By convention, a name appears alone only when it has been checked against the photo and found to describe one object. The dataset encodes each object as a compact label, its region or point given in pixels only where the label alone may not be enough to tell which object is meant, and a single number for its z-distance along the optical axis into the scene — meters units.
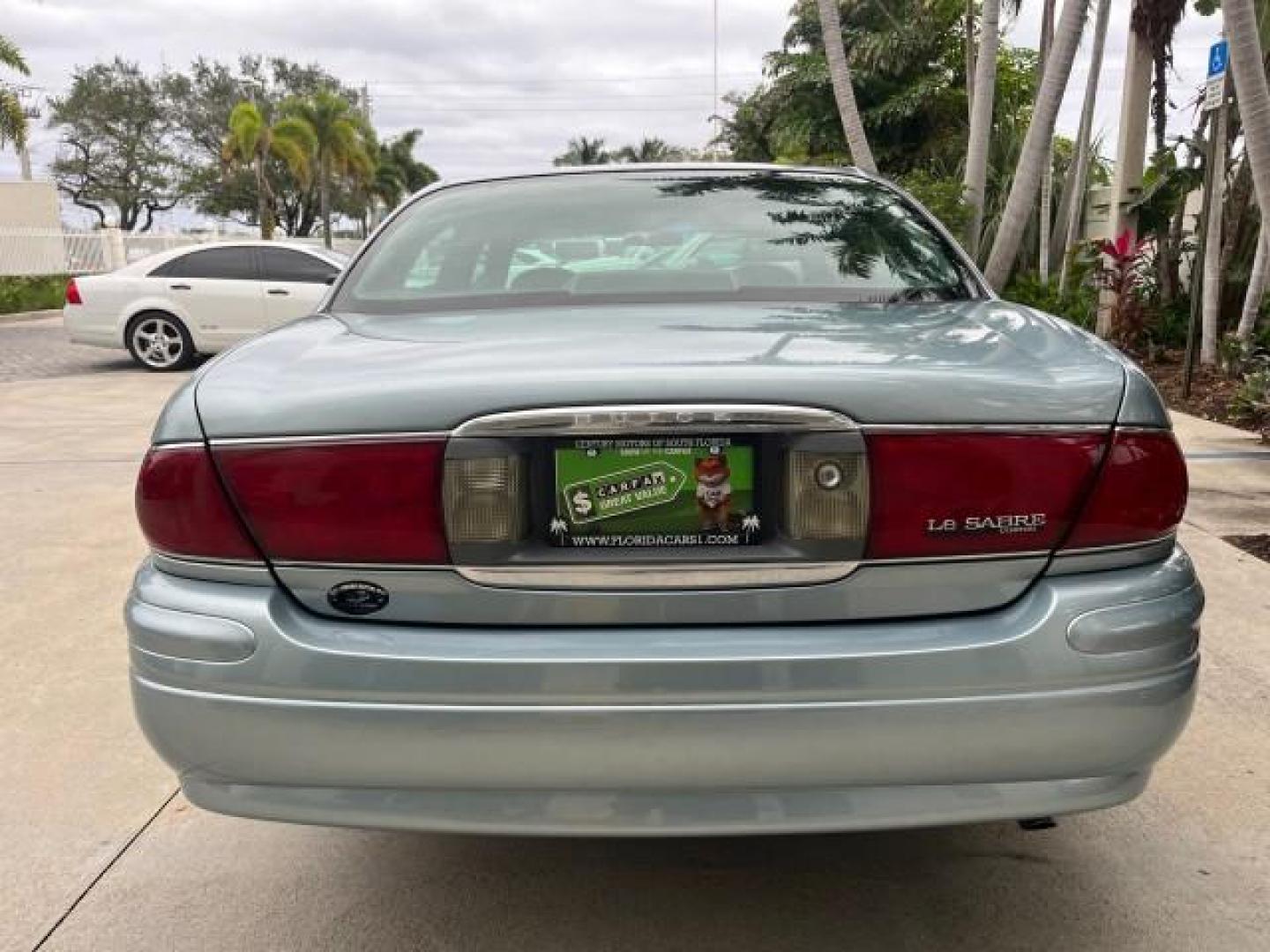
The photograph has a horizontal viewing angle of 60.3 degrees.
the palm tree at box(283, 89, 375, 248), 40.66
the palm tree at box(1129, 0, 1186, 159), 9.84
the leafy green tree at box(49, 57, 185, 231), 48.78
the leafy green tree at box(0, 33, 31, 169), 18.66
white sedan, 11.30
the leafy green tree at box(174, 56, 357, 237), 51.72
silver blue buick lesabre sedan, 1.71
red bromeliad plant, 9.87
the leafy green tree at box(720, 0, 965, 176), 21.23
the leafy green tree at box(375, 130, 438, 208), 53.56
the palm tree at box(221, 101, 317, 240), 34.50
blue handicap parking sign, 7.37
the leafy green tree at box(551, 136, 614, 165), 55.60
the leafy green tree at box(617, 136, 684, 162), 53.62
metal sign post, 7.50
